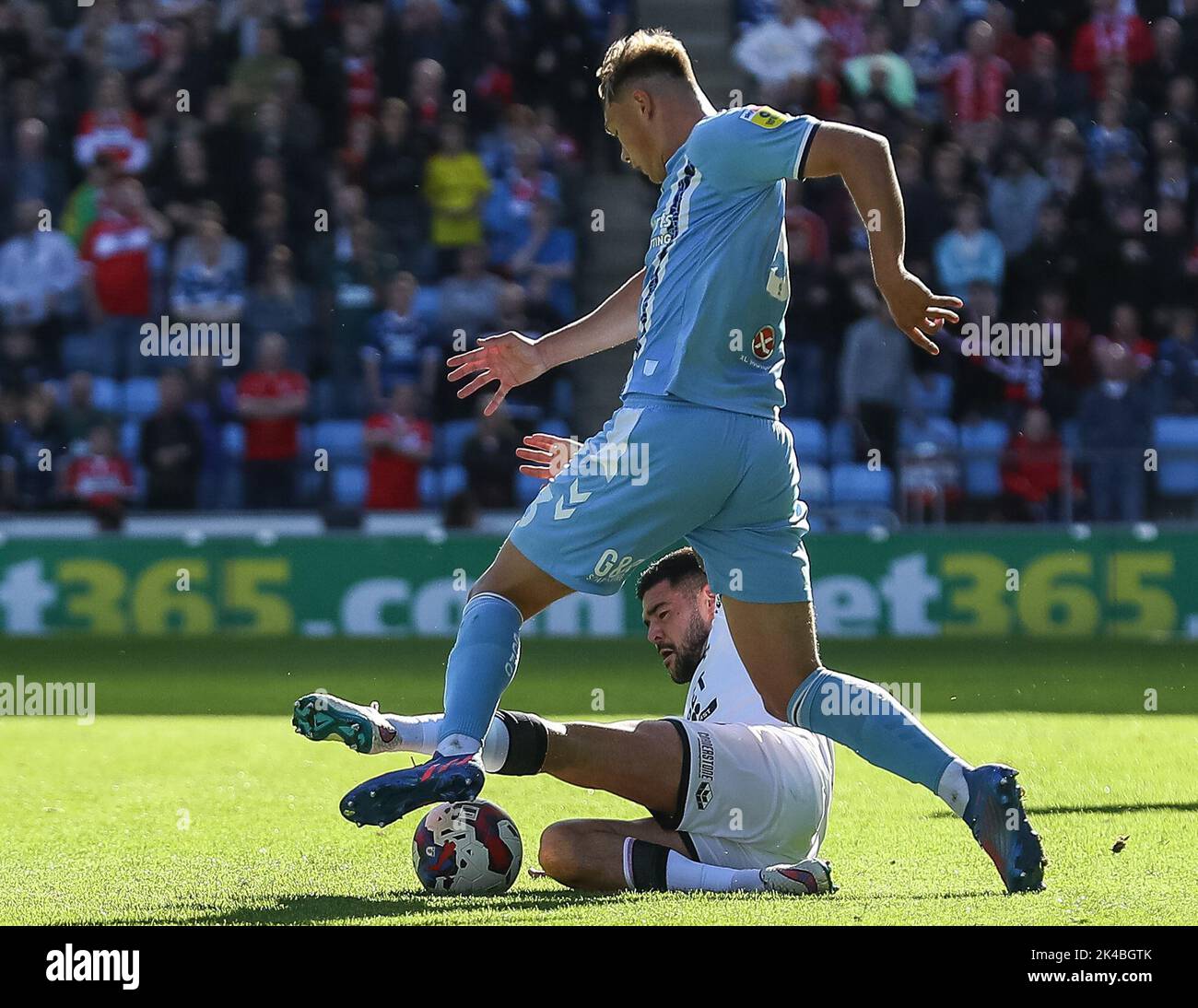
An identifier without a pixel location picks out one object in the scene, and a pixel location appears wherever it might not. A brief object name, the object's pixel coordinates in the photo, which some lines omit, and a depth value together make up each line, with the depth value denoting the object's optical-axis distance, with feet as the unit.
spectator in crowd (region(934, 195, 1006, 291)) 48.14
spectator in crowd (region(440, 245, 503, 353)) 48.44
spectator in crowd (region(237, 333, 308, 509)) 46.19
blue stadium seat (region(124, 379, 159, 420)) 49.21
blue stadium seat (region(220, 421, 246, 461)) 46.57
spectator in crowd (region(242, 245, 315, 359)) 48.34
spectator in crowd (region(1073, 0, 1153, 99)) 52.39
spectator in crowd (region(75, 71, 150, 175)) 51.80
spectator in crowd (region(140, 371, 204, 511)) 46.19
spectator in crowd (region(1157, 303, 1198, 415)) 47.14
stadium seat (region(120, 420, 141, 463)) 47.32
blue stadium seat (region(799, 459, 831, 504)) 44.04
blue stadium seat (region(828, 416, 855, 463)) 45.47
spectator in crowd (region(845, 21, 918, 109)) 51.13
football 16.30
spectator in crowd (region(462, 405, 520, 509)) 45.19
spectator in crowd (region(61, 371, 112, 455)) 47.37
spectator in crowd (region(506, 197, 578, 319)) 49.96
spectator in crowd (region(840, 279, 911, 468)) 45.75
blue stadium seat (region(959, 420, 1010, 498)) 43.86
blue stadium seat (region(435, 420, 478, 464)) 46.98
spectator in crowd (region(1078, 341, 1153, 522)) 44.01
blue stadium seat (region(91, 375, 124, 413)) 49.01
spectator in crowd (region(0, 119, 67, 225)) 52.08
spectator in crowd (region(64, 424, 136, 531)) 46.39
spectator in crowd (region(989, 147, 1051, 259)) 49.67
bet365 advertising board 42.83
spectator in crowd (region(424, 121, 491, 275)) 50.55
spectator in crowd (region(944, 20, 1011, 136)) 51.70
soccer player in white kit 15.76
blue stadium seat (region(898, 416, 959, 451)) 45.80
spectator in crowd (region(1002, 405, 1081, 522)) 43.91
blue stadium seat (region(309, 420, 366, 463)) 47.70
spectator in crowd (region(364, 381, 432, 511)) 46.47
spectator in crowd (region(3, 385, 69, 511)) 46.83
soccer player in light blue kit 14.67
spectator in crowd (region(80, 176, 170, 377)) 49.75
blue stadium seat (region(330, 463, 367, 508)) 46.70
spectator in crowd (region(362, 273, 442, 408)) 47.62
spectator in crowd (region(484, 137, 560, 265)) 50.65
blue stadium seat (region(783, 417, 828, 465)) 45.73
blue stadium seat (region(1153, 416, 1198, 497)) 44.47
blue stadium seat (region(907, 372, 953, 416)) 47.11
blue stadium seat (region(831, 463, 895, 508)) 43.93
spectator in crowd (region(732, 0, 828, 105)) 50.75
